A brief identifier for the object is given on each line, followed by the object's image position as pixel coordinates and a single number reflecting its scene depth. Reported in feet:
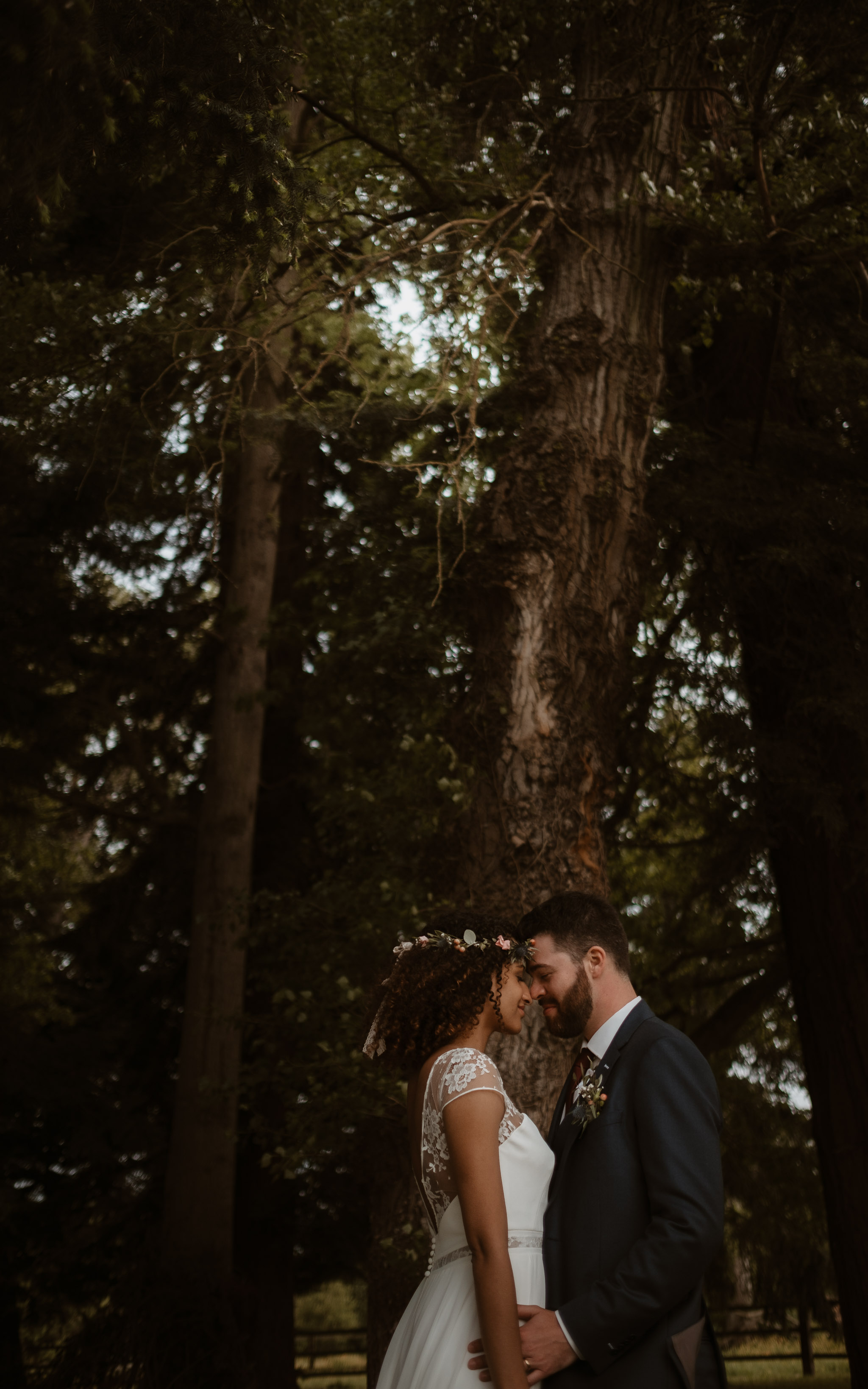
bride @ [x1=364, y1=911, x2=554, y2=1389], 8.88
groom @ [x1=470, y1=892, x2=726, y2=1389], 8.55
